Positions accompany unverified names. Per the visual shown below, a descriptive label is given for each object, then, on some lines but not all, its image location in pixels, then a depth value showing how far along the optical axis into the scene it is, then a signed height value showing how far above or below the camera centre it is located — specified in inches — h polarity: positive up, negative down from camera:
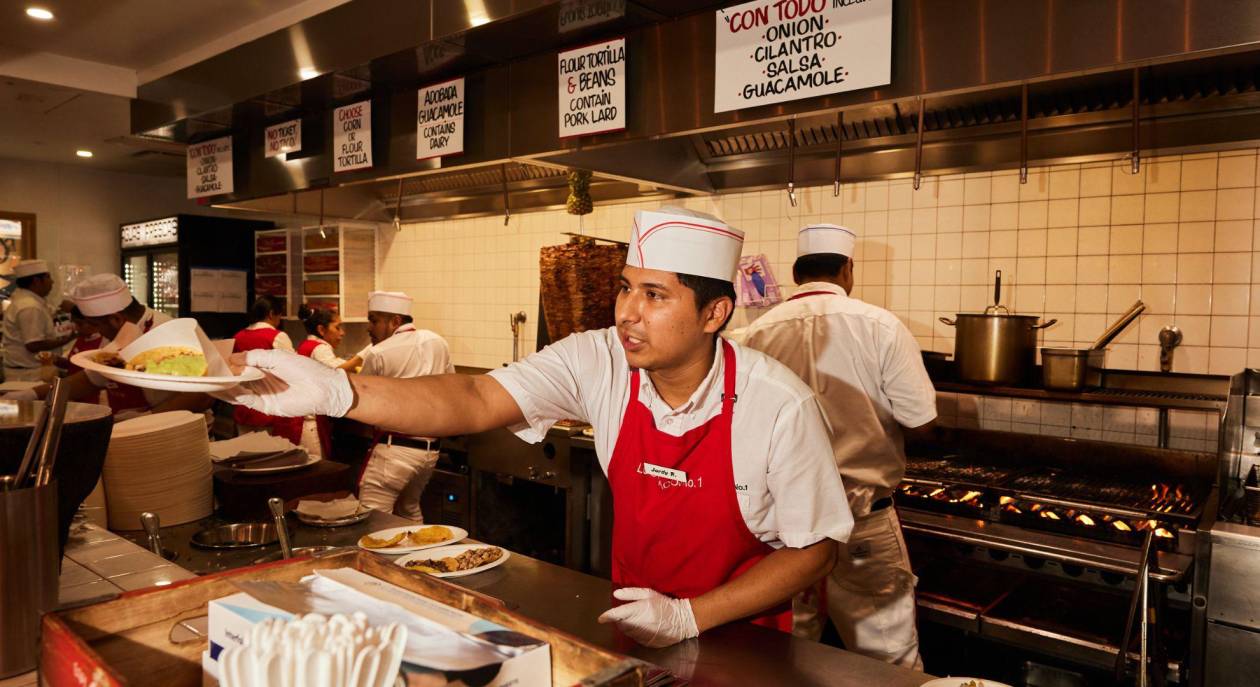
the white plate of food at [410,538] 87.1 -26.5
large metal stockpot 145.1 -7.6
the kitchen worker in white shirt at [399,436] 195.9 -33.0
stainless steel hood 81.5 +31.7
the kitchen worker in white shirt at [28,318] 275.0 -7.4
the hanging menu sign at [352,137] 153.7 +30.9
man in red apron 70.7 -11.4
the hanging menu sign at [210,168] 194.7 +31.4
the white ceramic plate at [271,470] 109.3 -23.4
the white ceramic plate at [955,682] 57.6 -26.7
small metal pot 139.5 -10.6
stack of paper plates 93.3 -20.2
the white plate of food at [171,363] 53.1 -4.5
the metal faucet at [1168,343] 140.6 -6.2
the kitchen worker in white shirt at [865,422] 118.4 -17.6
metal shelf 132.5 -14.8
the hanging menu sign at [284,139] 170.2 +33.7
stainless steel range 104.9 -32.6
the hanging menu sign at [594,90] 115.9 +30.6
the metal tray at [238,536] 91.4 -26.9
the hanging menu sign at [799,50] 89.6 +29.2
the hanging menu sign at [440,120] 138.6 +30.9
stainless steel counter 59.2 -27.1
